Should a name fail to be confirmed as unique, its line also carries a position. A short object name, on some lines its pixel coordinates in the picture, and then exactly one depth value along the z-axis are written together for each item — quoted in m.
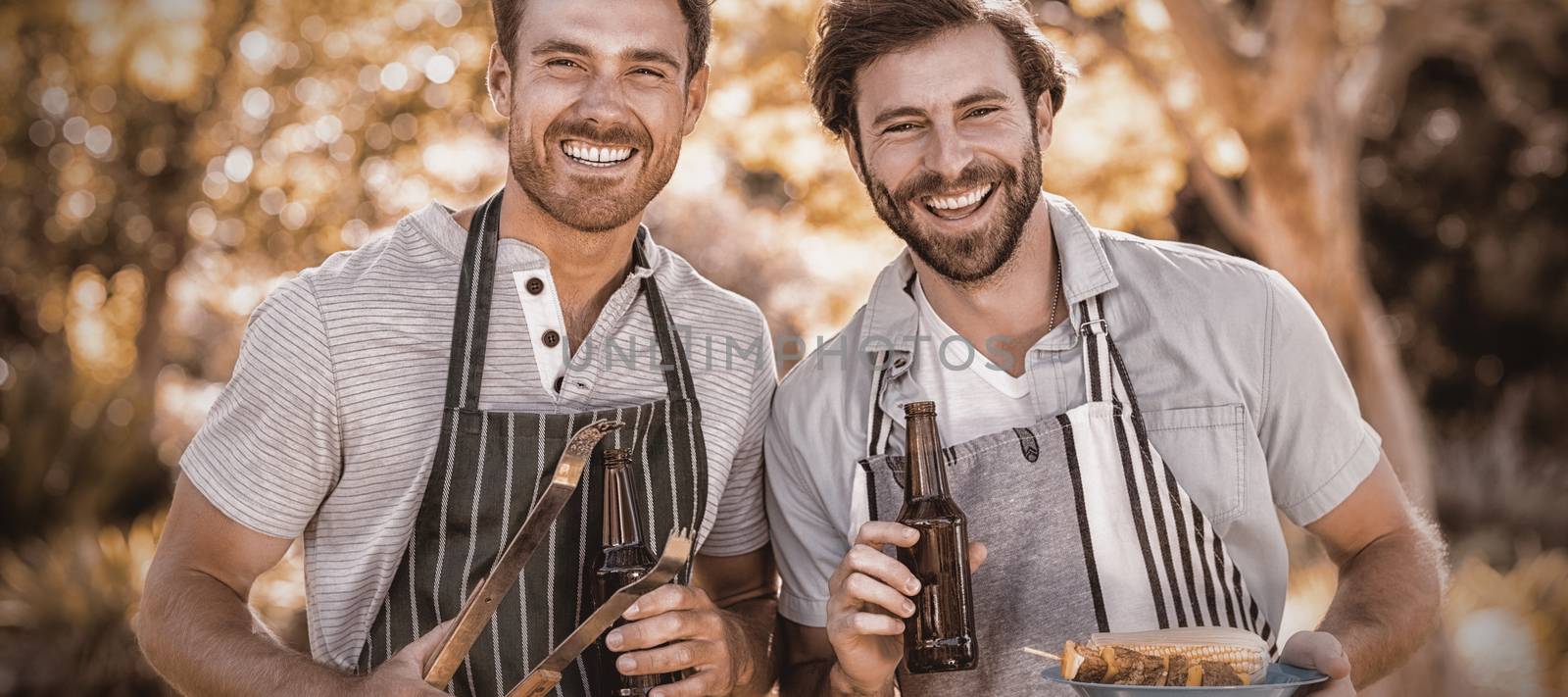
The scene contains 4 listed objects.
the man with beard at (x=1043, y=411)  2.65
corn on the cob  2.04
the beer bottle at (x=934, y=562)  2.30
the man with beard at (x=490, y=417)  2.51
